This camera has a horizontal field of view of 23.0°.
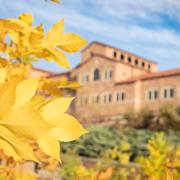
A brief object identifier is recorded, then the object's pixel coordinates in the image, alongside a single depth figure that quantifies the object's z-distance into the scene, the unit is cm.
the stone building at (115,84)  2717
